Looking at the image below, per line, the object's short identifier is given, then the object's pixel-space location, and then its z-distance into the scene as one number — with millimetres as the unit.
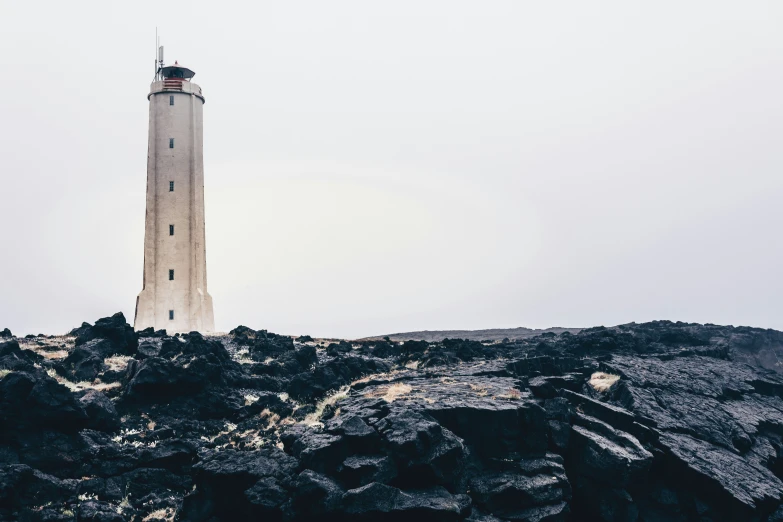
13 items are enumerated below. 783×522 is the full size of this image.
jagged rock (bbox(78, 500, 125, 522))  21625
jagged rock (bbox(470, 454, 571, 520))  22578
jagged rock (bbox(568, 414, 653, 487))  24984
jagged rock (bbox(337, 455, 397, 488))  21547
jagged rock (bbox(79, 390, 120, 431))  28969
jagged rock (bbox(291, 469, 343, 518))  20781
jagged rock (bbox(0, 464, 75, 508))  22422
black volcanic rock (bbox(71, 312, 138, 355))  43956
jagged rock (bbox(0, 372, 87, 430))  26255
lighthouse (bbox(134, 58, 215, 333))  59719
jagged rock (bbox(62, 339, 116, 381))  37469
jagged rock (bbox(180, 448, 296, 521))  21938
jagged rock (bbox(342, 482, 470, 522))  20422
